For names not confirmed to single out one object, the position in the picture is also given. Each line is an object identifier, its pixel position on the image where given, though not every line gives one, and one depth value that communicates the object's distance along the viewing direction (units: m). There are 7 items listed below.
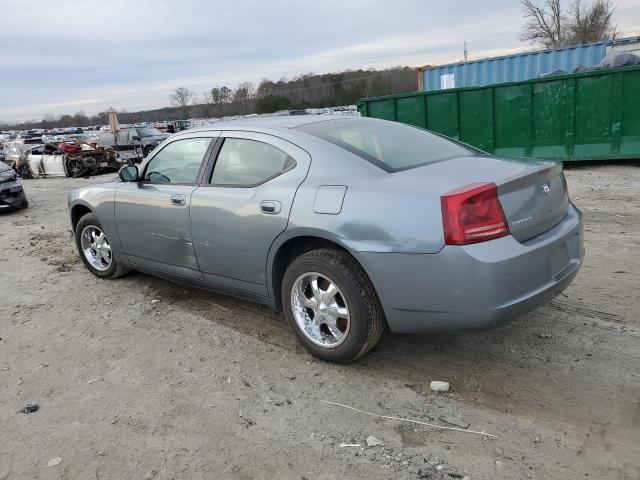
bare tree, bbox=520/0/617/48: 43.25
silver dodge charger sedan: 2.94
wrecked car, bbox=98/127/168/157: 22.89
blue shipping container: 14.92
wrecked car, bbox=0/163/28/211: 11.21
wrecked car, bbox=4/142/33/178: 20.67
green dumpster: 10.52
